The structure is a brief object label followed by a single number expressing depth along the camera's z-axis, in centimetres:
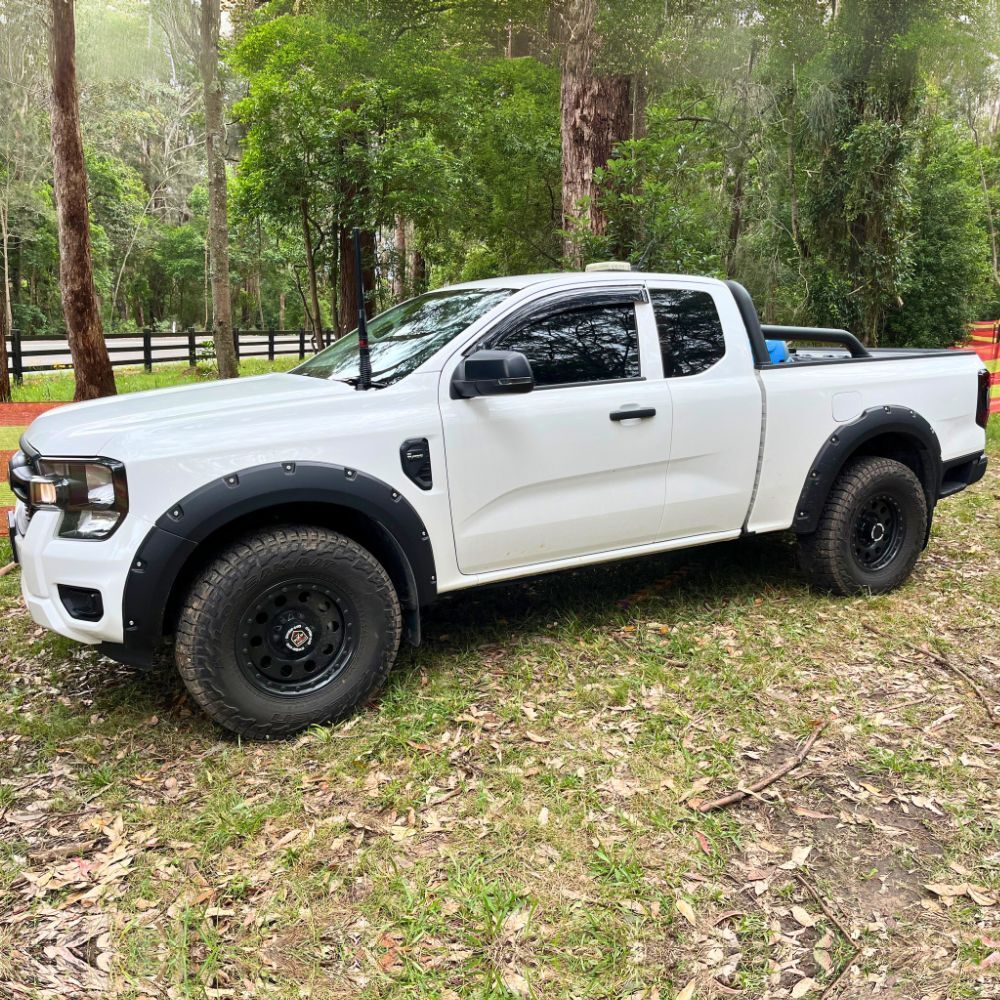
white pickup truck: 317
